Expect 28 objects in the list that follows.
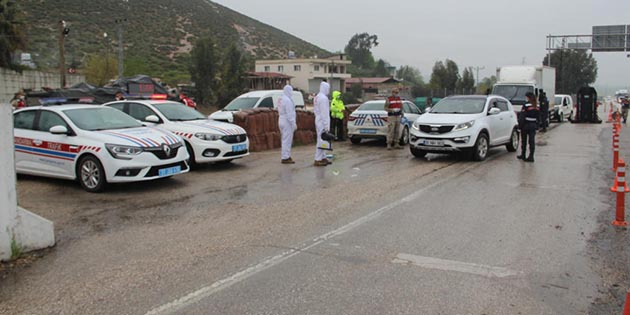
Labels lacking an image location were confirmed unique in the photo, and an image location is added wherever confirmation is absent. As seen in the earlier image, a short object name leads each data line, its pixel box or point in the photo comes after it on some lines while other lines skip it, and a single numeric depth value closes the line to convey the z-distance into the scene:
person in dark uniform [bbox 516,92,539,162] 13.28
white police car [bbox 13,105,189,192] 9.30
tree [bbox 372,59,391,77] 140.00
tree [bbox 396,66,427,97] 161.15
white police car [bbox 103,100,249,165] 11.91
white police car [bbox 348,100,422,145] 17.23
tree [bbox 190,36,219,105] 49.31
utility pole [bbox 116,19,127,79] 35.62
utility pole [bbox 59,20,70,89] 29.62
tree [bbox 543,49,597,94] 80.38
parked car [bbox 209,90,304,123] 18.30
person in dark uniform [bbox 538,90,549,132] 24.40
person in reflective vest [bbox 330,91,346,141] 18.27
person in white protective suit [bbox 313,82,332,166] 12.93
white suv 13.16
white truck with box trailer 24.07
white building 84.75
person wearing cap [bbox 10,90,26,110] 18.93
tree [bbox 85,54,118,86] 45.06
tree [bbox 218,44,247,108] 49.66
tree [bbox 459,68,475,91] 63.22
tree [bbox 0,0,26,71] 35.84
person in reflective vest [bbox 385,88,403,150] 16.38
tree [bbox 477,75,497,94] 80.94
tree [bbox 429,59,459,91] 62.59
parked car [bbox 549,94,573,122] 32.91
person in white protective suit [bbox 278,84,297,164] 13.19
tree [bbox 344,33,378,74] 154.25
